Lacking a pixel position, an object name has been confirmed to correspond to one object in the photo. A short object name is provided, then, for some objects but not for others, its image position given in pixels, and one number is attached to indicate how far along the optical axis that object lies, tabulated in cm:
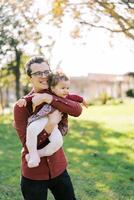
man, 276
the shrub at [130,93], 3867
